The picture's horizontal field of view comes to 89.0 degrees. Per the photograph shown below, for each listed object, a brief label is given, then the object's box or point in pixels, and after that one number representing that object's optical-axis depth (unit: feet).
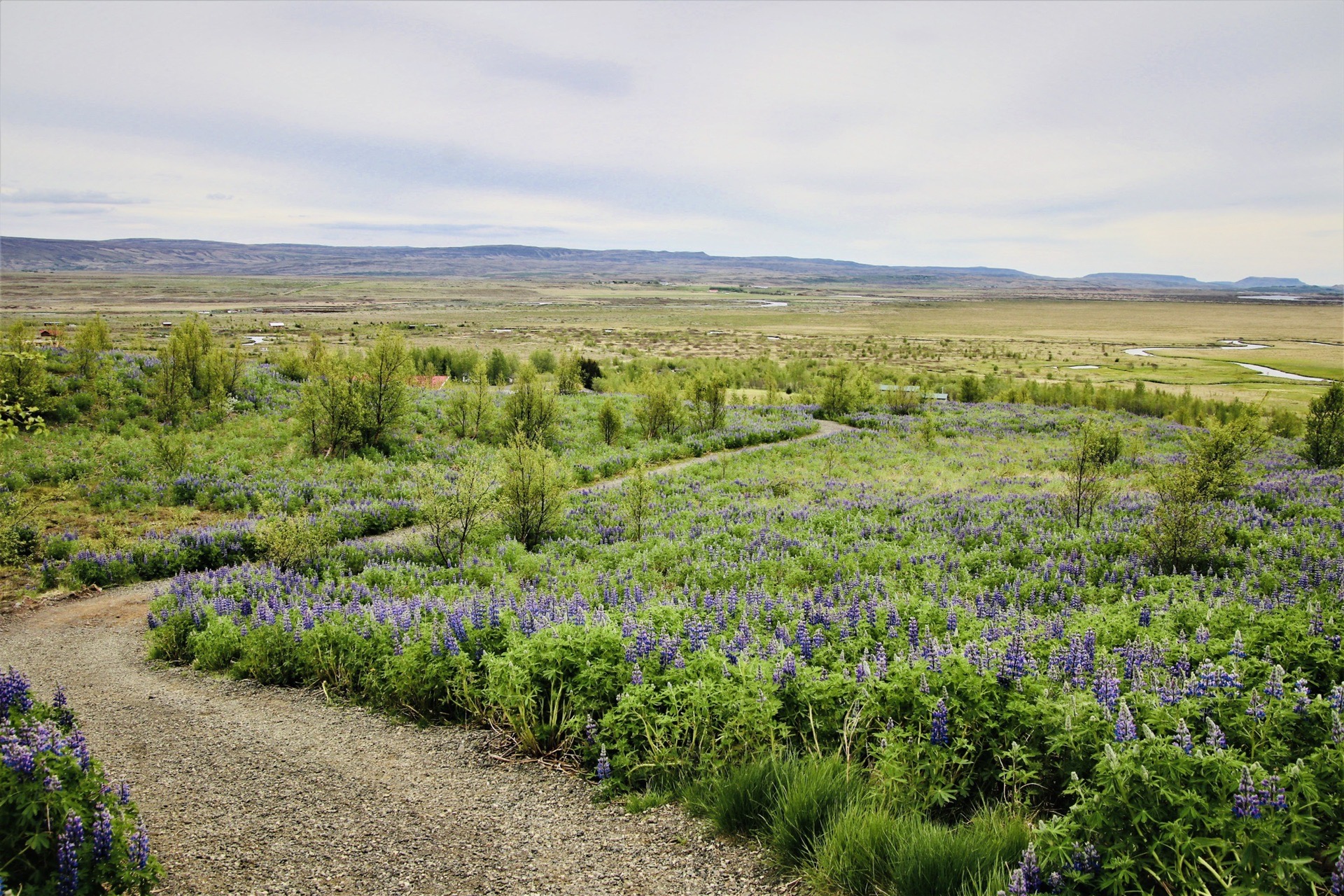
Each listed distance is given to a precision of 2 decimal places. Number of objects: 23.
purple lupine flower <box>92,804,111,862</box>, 12.48
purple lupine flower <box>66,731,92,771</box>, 14.10
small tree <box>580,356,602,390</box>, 167.73
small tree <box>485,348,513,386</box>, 173.99
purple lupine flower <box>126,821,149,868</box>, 13.00
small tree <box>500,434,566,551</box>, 51.31
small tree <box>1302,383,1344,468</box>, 70.18
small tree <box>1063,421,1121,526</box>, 49.90
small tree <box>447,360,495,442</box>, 92.07
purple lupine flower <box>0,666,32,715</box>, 16.06
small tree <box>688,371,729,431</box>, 106.73
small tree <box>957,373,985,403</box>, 165.07
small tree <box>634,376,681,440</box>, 101.09
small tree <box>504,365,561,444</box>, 88.99
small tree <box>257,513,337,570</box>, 40.75
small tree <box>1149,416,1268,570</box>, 38.42
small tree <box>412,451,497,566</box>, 45.27
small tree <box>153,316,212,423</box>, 80.64
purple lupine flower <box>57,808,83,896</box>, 12.11
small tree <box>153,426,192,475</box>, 64.54
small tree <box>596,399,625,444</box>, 94.32
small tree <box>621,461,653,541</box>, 51.16
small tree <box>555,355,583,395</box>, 141.28
